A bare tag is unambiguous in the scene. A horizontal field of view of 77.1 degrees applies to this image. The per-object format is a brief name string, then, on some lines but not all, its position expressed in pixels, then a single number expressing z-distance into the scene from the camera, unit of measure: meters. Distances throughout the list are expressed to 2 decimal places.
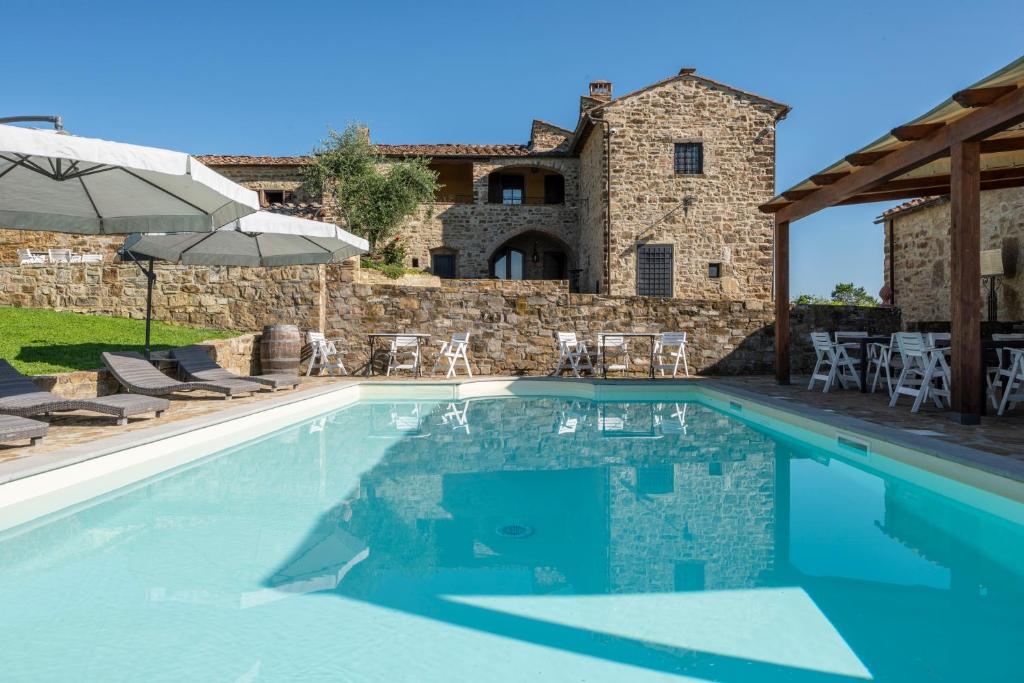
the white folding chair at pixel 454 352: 11.02
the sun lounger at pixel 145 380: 6.43
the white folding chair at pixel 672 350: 10.85
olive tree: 18.08
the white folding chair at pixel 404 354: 11.16
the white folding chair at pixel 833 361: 8.42
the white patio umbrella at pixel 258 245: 7.30
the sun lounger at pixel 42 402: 4.84
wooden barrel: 9.98
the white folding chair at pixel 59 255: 13.09
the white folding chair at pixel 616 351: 11.55
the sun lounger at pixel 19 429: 3.96
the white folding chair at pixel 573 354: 11.08
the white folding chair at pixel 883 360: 7.71
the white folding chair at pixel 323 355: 10.90
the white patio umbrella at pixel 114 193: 4.30
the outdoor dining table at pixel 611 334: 10.75
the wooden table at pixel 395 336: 10.70
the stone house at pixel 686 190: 16.80
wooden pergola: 4.95
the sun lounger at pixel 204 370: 7.72
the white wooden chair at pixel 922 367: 6.44
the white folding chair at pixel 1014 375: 5.79
